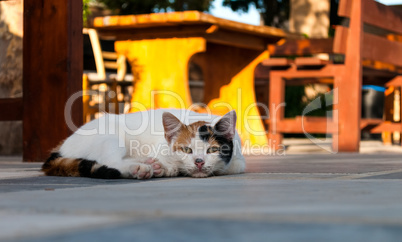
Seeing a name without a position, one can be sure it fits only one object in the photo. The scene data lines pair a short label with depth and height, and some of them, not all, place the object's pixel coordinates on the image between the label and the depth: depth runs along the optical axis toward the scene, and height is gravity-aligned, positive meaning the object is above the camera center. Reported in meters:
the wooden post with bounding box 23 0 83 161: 3.61 +0.29
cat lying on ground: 2.56 -0.13
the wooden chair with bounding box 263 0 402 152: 5.05 +0.49
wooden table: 5.10 +0.65
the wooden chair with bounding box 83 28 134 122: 6.32 +0.42
